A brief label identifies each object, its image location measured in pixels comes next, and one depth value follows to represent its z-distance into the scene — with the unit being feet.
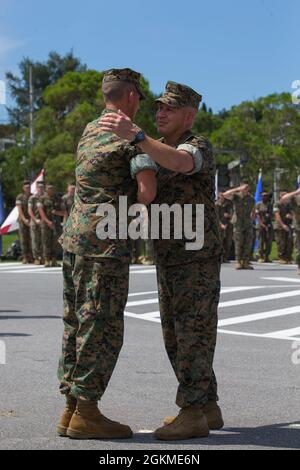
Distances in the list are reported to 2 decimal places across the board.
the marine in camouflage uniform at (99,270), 19.90
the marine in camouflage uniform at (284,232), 97.19
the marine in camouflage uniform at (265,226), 99.35
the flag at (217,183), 98.32
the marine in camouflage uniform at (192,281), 20.61
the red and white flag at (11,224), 102.32
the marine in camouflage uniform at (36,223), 88.07
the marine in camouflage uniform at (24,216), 92.12
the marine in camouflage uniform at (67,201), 82.12
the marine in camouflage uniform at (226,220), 94.94
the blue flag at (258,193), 115.96
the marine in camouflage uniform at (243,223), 79.71
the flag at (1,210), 97.34
